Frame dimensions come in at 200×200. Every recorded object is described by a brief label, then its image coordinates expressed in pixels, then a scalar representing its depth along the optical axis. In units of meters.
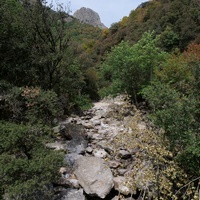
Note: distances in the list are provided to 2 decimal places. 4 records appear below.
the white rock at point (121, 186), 5.46
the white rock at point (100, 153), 7.62
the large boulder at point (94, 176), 5.62
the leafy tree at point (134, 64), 12.55
